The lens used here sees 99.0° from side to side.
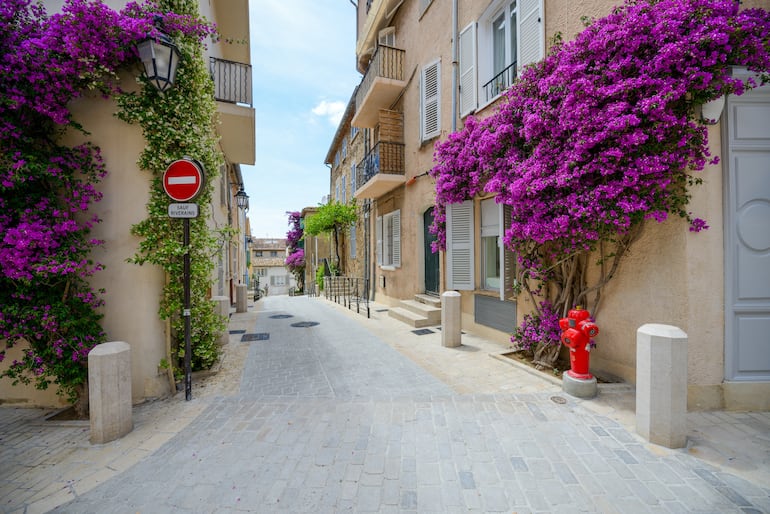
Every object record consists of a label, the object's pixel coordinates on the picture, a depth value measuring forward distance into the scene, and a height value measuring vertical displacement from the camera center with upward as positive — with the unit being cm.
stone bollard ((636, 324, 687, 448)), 287 -116
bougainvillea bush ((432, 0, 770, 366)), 323 +149
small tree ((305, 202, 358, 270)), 1557 +193
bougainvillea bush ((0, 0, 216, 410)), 327 +89
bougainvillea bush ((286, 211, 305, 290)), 2689 +76
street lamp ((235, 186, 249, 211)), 1310 +242
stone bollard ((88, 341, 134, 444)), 313 -128
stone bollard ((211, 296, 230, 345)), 650 -100
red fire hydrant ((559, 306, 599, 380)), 380 -96
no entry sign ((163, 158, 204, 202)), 394 +96
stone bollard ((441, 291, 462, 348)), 614 -115
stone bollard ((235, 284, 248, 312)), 1188 -144
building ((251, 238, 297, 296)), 4253 -89
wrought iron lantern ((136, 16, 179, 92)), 366 +229
